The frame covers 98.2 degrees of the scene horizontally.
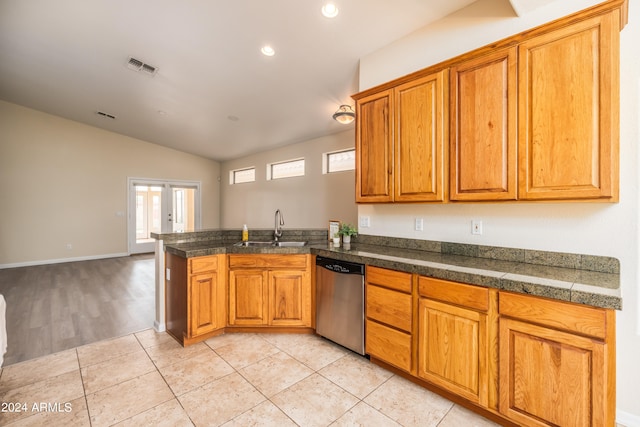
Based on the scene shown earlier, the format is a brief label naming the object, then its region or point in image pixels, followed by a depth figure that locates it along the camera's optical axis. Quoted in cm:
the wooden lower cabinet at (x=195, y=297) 257
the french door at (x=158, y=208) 725
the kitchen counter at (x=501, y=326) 131
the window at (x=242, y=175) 764
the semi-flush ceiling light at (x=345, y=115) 357
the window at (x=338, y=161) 527
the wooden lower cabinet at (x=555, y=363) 129
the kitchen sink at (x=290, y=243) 315
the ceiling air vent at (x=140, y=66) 362
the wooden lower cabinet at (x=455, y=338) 163
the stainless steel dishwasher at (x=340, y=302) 234
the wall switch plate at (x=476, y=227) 218
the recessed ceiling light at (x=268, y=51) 299
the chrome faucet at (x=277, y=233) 321
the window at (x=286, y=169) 632
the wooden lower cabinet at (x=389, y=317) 199
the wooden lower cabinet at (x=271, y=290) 274
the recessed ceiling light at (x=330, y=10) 233
